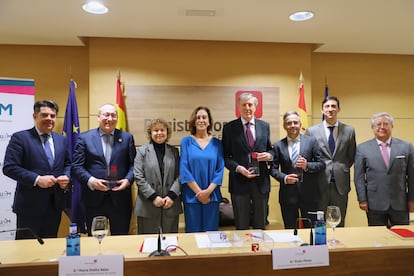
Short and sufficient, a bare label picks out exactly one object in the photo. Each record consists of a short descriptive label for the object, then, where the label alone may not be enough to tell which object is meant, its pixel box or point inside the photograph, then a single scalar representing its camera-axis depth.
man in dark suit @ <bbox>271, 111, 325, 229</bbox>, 3.18
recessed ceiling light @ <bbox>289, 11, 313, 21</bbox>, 3.40
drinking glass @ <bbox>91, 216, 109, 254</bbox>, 1.74
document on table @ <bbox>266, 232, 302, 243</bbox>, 1.95
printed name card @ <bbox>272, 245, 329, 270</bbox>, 1.33
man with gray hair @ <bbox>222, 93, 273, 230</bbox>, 3.12
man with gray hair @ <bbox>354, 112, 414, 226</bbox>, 3.15
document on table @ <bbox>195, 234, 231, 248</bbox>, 1.79
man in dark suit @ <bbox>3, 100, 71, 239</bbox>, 2.88
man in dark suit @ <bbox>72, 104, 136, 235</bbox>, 2.99
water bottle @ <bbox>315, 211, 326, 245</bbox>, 1.66
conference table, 1.29
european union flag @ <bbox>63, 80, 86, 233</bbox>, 3.75
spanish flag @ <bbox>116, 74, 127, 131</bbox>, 4.06
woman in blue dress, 2.98
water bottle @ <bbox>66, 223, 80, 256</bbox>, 1.53
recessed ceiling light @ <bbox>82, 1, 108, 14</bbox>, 3.11
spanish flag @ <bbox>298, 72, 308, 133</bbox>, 4.32
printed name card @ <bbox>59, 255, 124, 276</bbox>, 1.25
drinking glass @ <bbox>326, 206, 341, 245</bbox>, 1.93
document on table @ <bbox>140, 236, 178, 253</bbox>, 1.79
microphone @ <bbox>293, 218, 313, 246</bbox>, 2.01
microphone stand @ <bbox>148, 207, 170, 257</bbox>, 1.54
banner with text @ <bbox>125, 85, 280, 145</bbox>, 4.32
